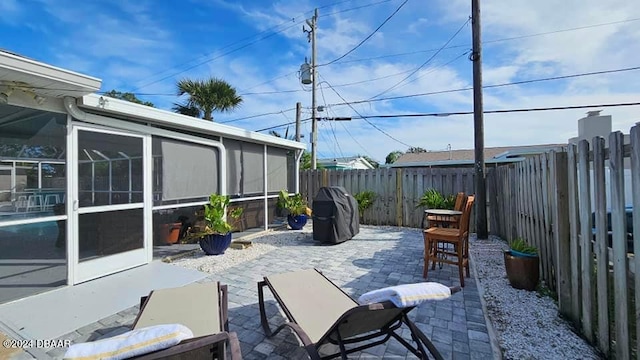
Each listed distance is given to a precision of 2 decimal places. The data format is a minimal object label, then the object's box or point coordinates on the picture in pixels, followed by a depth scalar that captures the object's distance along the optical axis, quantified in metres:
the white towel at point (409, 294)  1.63
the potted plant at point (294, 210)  7.66
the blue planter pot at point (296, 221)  7.66
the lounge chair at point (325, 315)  1.73
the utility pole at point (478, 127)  6.26
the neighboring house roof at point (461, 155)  11.99
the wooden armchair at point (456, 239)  3.75
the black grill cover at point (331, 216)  6.05
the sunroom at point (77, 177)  3.32
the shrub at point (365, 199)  8.55
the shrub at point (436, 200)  7.15
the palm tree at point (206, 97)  10.44
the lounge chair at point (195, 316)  1.32
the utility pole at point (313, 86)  11.62
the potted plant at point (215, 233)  5.09
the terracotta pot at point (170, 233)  5.47
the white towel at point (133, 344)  1.10
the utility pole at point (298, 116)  12.60
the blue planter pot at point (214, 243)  5.09
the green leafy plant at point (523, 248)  3.47
